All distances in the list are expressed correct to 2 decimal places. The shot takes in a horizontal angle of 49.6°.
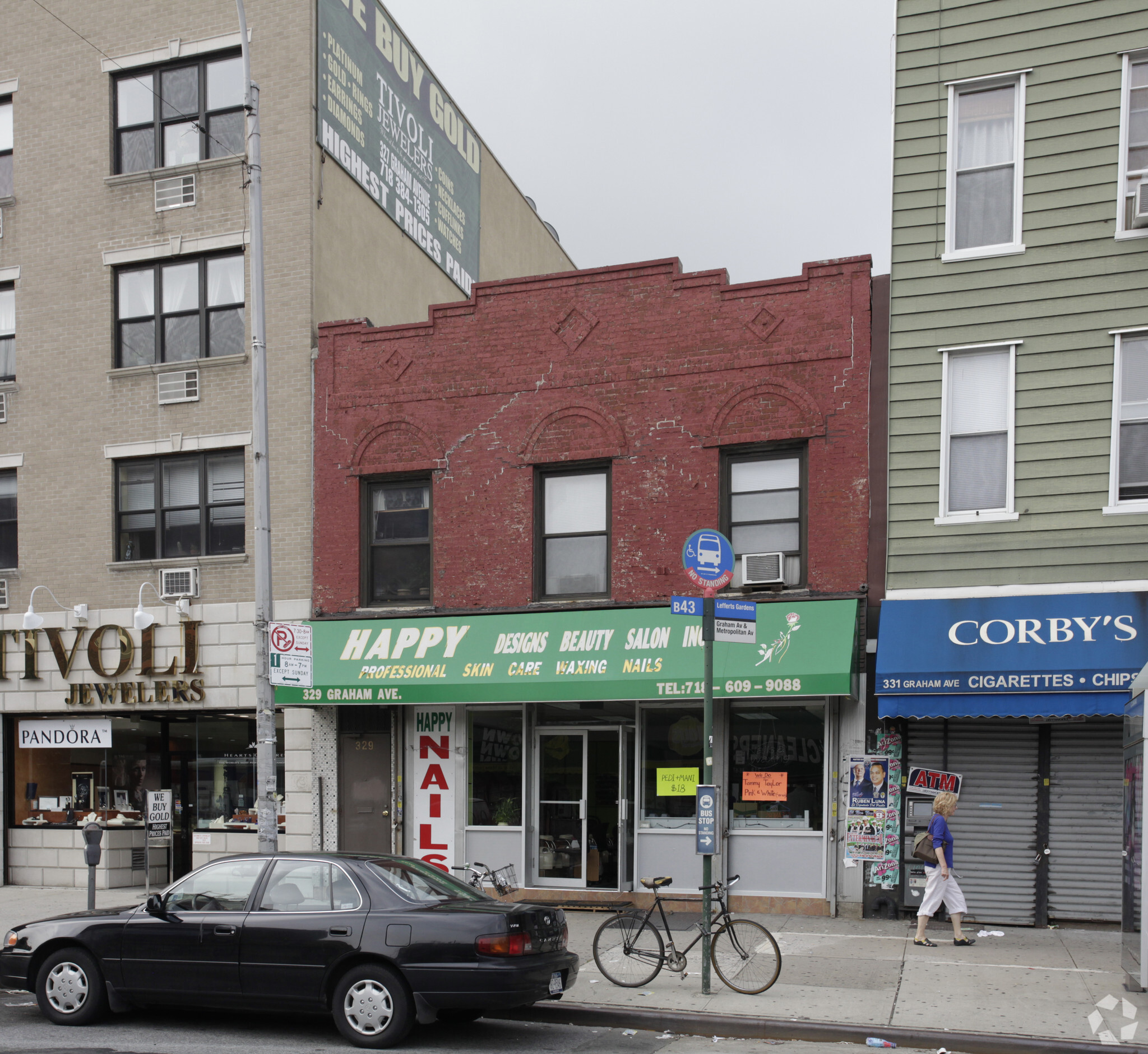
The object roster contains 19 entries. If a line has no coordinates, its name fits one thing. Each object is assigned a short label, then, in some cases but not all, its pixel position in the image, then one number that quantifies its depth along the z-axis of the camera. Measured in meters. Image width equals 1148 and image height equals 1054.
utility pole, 12.48
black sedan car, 8.79
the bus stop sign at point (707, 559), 10.67
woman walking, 12.32
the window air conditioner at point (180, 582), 17.73
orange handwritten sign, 14.59
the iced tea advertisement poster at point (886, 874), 13.93
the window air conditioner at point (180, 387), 18.09
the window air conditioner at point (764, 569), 14.66
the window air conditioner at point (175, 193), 18.41
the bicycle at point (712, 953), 10.12
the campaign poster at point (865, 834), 13.95
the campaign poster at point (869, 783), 14.01
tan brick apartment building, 17.72
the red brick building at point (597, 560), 14.57
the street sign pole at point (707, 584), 10.17
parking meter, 13.83
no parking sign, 12.49
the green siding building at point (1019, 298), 13.64
